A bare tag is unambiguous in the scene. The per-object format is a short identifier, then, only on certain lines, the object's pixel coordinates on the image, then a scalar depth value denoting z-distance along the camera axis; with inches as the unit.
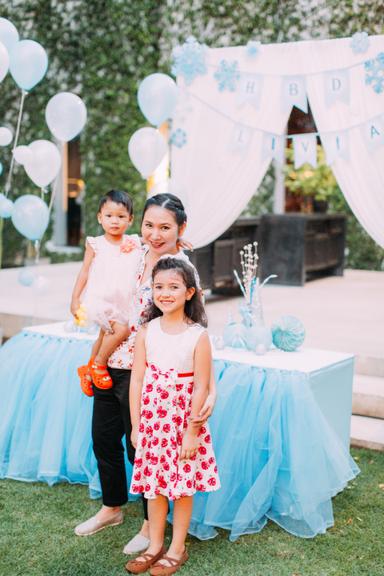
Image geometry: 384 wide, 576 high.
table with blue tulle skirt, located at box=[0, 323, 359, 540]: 124.6
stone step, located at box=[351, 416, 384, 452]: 167.5
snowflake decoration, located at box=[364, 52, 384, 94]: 196.5
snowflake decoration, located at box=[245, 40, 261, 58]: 215.9
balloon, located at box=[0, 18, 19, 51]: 180.9
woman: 113.4
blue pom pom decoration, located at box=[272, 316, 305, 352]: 143.2
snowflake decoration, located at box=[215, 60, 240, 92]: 218.5
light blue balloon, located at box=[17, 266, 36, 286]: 205.9
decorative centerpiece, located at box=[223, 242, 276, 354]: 140.9
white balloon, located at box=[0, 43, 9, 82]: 167.9
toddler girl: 117.7
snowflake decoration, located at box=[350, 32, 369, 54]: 198.8
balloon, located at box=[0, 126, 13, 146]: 183.2
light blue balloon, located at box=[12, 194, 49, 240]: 182.7
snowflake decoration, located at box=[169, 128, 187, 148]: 239.9
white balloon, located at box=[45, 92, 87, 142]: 182.7
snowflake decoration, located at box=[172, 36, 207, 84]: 223.8
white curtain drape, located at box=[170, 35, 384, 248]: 204.8
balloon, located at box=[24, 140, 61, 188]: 183.3
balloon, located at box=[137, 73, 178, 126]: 185.5
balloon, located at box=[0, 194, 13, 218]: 188.2
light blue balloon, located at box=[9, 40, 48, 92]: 181.0
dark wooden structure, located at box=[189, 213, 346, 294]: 303.9
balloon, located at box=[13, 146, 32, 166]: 182.9
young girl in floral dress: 107.9
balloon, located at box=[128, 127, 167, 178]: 187.8
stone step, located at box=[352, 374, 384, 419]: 180.4
